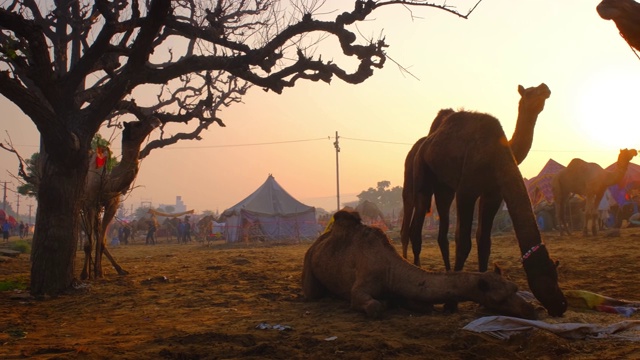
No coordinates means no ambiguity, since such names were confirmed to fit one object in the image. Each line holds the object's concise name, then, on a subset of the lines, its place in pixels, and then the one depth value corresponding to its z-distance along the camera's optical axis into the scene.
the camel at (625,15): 3.71
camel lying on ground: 5.12
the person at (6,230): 39.19
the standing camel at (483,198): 7.12
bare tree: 8.01
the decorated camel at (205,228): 41.83
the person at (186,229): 41.10
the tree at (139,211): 136.12
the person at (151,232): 39.09
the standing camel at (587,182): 18.78
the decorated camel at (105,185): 10.21
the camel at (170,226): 48.80
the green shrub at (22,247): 22.80
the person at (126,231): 40.73
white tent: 35.94
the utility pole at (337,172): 50.78
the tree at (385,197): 124.62
